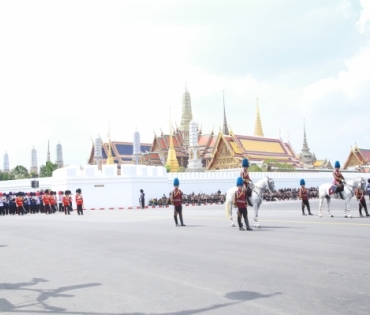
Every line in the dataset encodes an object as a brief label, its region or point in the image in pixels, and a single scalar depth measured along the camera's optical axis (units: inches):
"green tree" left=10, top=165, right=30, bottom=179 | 3530.0
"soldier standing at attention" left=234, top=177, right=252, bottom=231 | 577.0
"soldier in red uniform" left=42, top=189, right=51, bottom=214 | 1262.3
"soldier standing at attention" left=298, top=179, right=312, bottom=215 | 831.6
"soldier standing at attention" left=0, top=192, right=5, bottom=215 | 1333.0
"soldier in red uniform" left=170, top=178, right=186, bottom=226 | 672.3
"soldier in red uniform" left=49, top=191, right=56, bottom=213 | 1277.1
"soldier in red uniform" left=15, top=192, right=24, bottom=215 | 1284.4
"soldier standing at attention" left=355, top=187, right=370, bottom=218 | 735.7
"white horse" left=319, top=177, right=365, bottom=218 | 753.6
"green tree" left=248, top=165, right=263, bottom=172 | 2261.3
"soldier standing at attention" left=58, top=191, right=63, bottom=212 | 1396.8
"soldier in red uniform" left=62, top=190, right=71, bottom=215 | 1189.1
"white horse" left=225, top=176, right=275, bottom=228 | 633.6
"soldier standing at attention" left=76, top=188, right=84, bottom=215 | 1124.5
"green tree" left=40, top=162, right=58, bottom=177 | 3157.0
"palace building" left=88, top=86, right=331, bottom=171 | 2603.3
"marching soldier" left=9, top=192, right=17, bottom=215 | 1357.0
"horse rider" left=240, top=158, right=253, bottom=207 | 630.5
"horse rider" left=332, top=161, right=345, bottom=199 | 757.3
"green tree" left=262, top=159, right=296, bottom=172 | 2348.7
